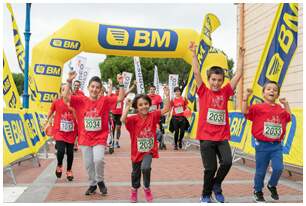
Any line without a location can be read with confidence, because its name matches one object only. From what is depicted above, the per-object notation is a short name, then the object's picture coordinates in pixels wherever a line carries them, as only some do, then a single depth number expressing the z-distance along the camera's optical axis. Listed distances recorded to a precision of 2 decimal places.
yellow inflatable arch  14.78
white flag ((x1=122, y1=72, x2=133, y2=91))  14.59
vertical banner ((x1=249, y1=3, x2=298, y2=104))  7.67
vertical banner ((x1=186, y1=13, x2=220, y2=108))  14.16
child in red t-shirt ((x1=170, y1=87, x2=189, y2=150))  13.40
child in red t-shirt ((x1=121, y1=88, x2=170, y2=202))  5.40
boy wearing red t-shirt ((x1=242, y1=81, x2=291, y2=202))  5.33
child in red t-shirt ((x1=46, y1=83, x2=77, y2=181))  7.19
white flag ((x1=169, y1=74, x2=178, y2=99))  21.42
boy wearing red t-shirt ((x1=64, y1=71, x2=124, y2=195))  5.76
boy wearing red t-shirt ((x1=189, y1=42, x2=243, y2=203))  5.07
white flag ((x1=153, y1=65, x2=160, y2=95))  23.48
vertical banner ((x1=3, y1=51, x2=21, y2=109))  9.77
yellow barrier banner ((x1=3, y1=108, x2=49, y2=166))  7.27
